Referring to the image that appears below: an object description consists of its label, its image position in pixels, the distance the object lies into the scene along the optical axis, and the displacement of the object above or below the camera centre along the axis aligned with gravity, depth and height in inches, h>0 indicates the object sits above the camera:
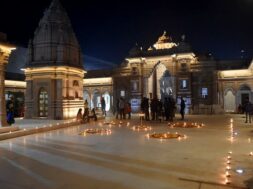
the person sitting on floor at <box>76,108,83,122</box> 539.6 -39.8
